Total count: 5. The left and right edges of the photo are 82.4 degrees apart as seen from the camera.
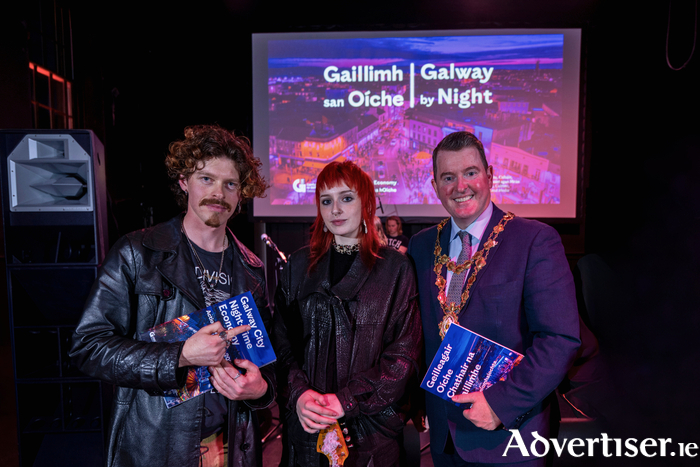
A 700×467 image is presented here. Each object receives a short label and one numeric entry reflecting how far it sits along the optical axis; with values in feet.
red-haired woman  4.75
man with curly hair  4.31
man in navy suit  4.52
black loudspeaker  7.86
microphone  11.66
